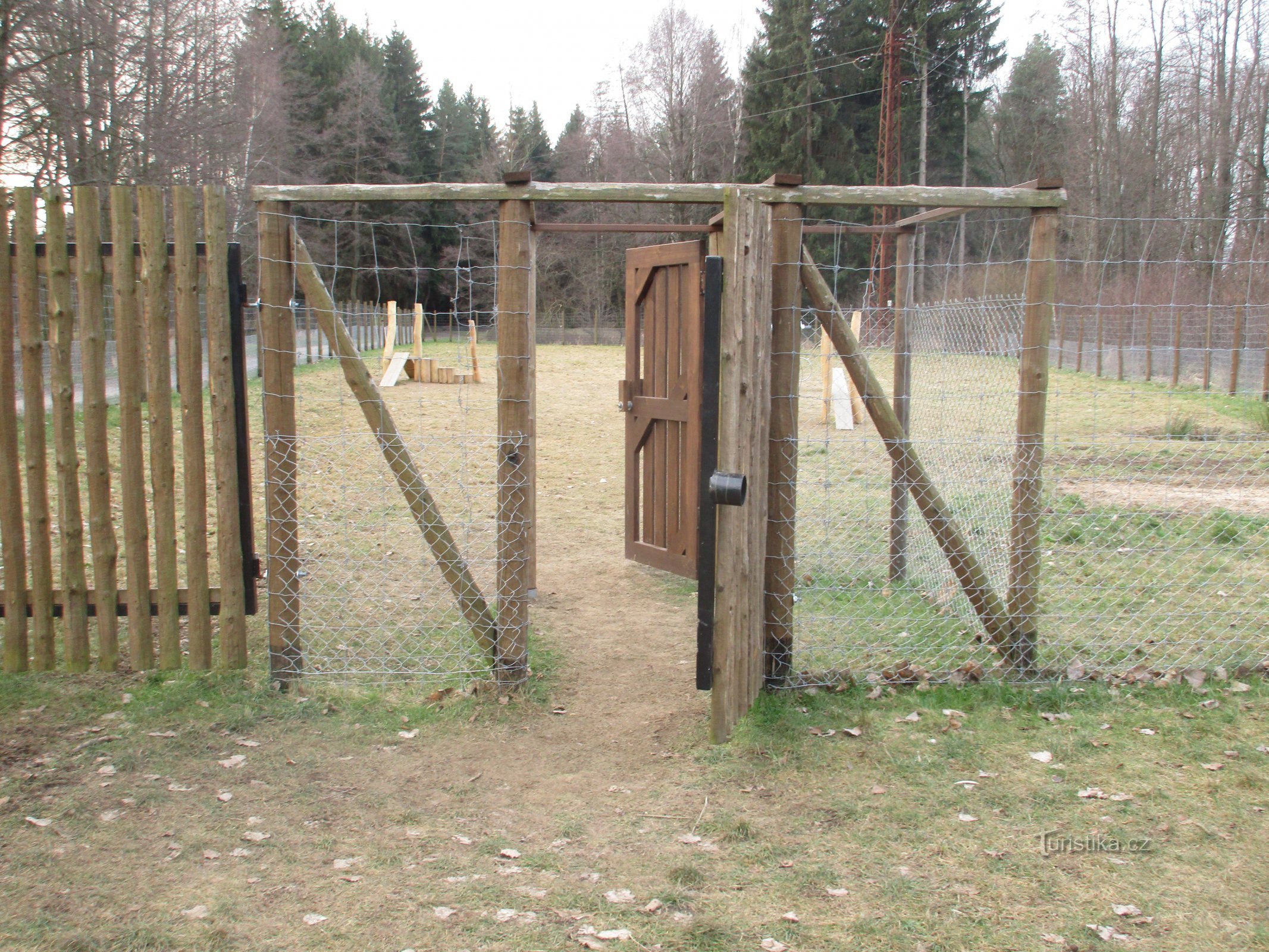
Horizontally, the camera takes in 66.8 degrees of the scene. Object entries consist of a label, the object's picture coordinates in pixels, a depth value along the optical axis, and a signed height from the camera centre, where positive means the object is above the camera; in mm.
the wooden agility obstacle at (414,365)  19438 -126
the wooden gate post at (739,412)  4070 -215
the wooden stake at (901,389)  6000 -172
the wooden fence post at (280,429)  4523 -333
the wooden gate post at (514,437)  4492 -368
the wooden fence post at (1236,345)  8909 +208
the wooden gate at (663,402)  6637 -298
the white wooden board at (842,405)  13562 -610
